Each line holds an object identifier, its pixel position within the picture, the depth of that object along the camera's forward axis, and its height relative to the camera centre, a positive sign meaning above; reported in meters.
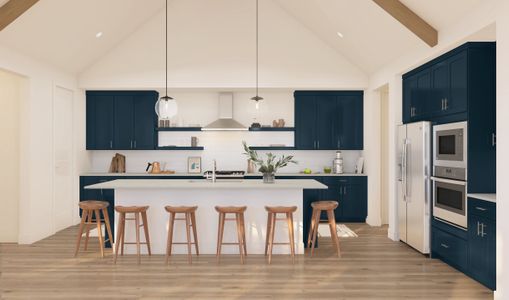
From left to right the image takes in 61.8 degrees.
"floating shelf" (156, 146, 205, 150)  8.28 +0.12
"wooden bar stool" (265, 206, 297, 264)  5.15 -0.81
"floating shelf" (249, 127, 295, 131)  8.22 +0.49
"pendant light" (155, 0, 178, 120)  5.26 +0.58
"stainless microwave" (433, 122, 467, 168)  4.57 +0.10
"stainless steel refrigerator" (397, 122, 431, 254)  5.33 -0.41
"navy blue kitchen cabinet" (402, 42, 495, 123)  4.55 +0.82
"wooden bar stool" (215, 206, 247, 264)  5.11 -0.84
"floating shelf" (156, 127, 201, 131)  8.29 +0.49
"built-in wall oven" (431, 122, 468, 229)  4.58 -0.23
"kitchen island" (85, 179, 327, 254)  5.58 -0.72
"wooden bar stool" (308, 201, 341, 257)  5.44 -0.84
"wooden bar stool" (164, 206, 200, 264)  5.16 -0.80
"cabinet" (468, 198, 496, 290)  4.04 -0.87
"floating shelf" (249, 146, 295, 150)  8.23 +0.11
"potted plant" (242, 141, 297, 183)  5.84 -0.25
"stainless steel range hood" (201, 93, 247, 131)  7.68 +0.89
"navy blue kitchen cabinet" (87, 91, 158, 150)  8.18 +0.64
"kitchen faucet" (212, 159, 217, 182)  5.99 -0.30
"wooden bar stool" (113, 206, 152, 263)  5.15 -0.86
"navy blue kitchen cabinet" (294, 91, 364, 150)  8.19 +0.78
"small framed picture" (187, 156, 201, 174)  8.40 -0.21
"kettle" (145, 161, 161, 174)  8.24 -0.27
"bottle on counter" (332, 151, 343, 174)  8.16 -0.20
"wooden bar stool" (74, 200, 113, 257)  5.41 -0.72
